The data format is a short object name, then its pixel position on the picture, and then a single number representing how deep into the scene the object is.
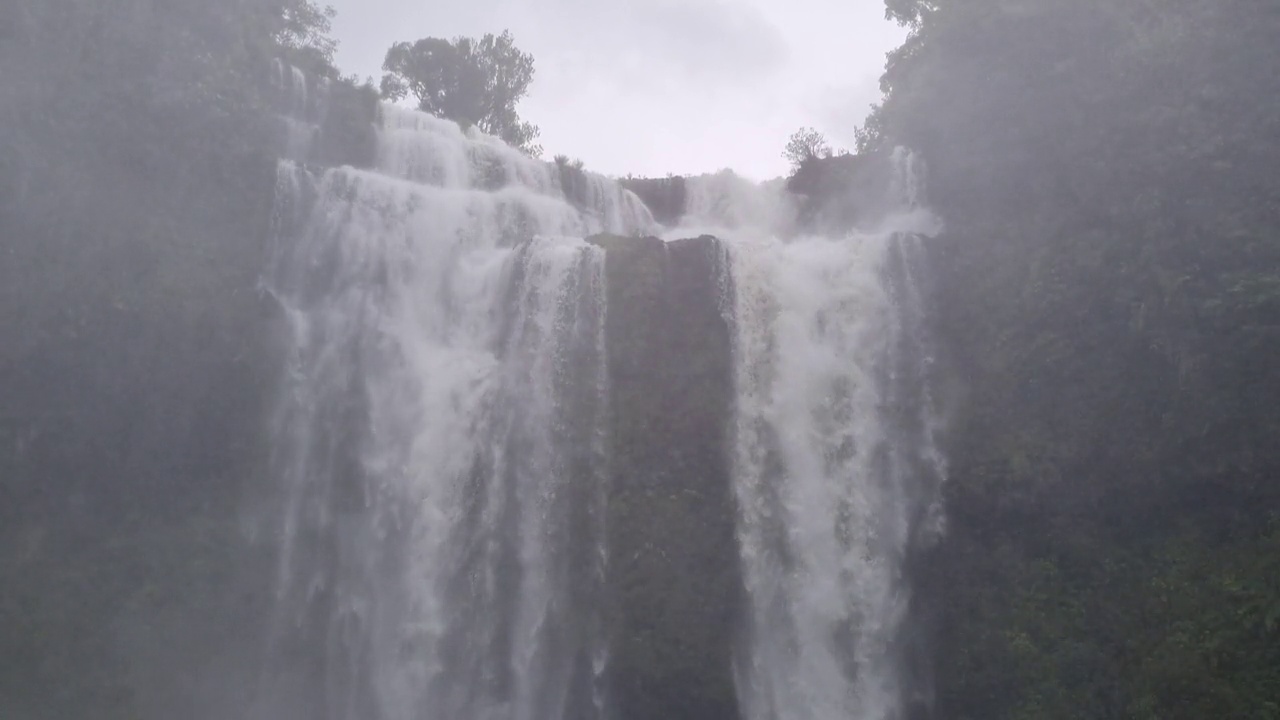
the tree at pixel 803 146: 31.49
